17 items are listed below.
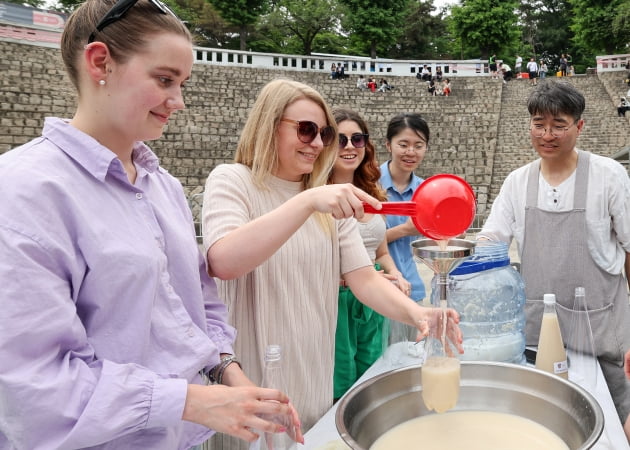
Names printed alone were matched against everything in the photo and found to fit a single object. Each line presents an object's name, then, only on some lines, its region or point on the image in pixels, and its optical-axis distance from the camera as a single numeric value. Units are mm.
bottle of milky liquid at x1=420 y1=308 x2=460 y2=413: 896
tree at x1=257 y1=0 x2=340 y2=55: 24062
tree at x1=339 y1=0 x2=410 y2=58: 24156
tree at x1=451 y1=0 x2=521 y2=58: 24503
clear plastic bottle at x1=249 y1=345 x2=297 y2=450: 803
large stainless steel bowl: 879
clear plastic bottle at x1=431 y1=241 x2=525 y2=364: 1421
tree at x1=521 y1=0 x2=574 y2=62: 30078
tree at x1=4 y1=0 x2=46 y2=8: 21375
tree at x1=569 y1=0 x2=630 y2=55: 21234
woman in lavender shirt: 637
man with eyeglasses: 1777
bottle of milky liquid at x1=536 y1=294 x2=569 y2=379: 1320
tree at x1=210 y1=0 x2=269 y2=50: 23062
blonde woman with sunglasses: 1274
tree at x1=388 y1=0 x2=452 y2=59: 28734
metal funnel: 970
